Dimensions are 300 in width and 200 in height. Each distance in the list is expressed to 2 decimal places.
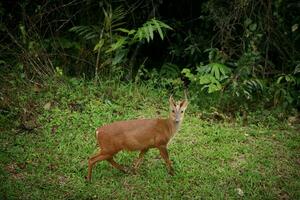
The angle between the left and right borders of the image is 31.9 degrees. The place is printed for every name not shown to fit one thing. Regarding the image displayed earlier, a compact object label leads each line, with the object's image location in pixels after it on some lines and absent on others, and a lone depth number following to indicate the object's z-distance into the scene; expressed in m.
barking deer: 6.11
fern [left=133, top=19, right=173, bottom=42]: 8.62
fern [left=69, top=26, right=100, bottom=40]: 9.19
